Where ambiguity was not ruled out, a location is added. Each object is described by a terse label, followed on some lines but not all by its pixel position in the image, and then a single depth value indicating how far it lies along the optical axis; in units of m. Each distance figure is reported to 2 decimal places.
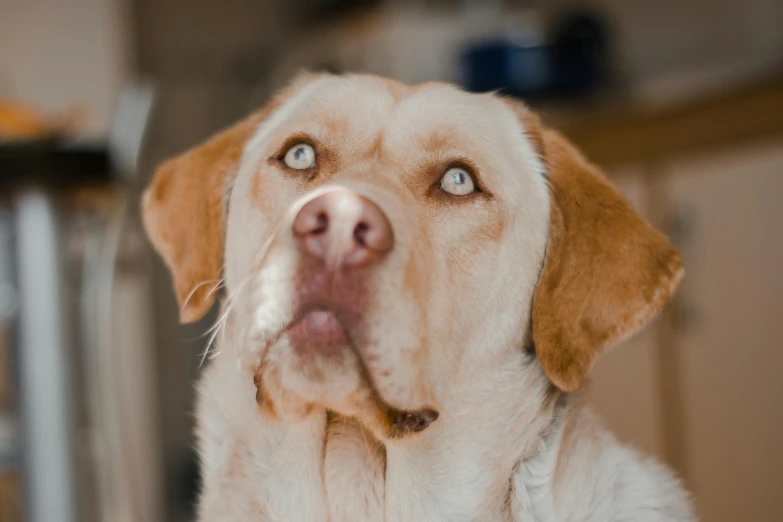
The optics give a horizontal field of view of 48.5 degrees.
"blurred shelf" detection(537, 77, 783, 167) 2.37
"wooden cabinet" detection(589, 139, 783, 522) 2.11
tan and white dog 1.05
